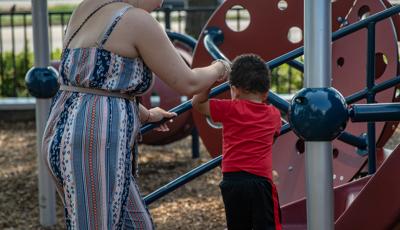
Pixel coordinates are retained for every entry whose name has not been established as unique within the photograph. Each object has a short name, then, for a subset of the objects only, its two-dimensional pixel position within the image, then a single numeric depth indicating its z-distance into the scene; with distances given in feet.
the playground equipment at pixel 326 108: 7.36
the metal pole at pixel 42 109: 15.76
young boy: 10.30
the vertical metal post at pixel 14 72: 30.86
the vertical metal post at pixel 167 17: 25.59
